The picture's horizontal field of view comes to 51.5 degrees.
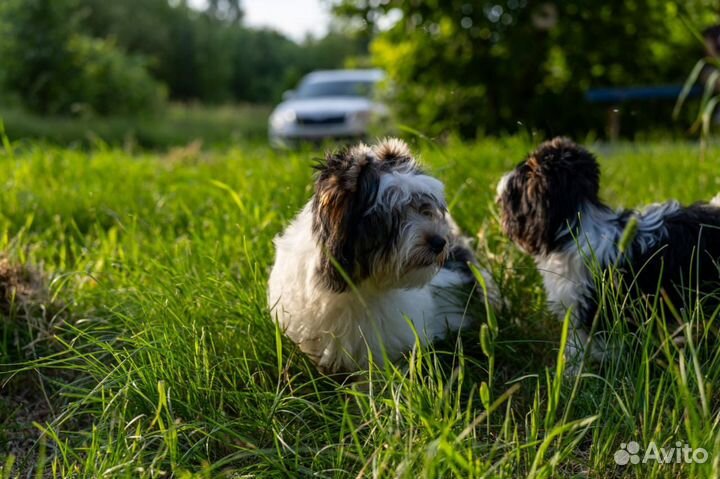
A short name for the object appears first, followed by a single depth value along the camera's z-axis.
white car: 15.96
